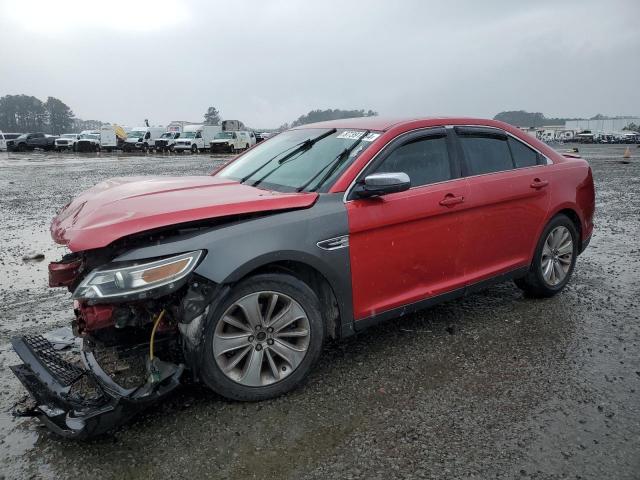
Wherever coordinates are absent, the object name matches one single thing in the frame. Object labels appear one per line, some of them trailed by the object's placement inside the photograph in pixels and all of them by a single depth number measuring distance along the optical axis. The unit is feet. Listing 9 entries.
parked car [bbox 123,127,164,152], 137.69
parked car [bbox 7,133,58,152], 136.87
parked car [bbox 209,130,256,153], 119.85
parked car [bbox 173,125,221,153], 126.00
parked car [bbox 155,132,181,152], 129.59
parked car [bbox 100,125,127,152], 133.69
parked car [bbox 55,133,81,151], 135.54
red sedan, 8.70
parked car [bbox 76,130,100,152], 134.92
